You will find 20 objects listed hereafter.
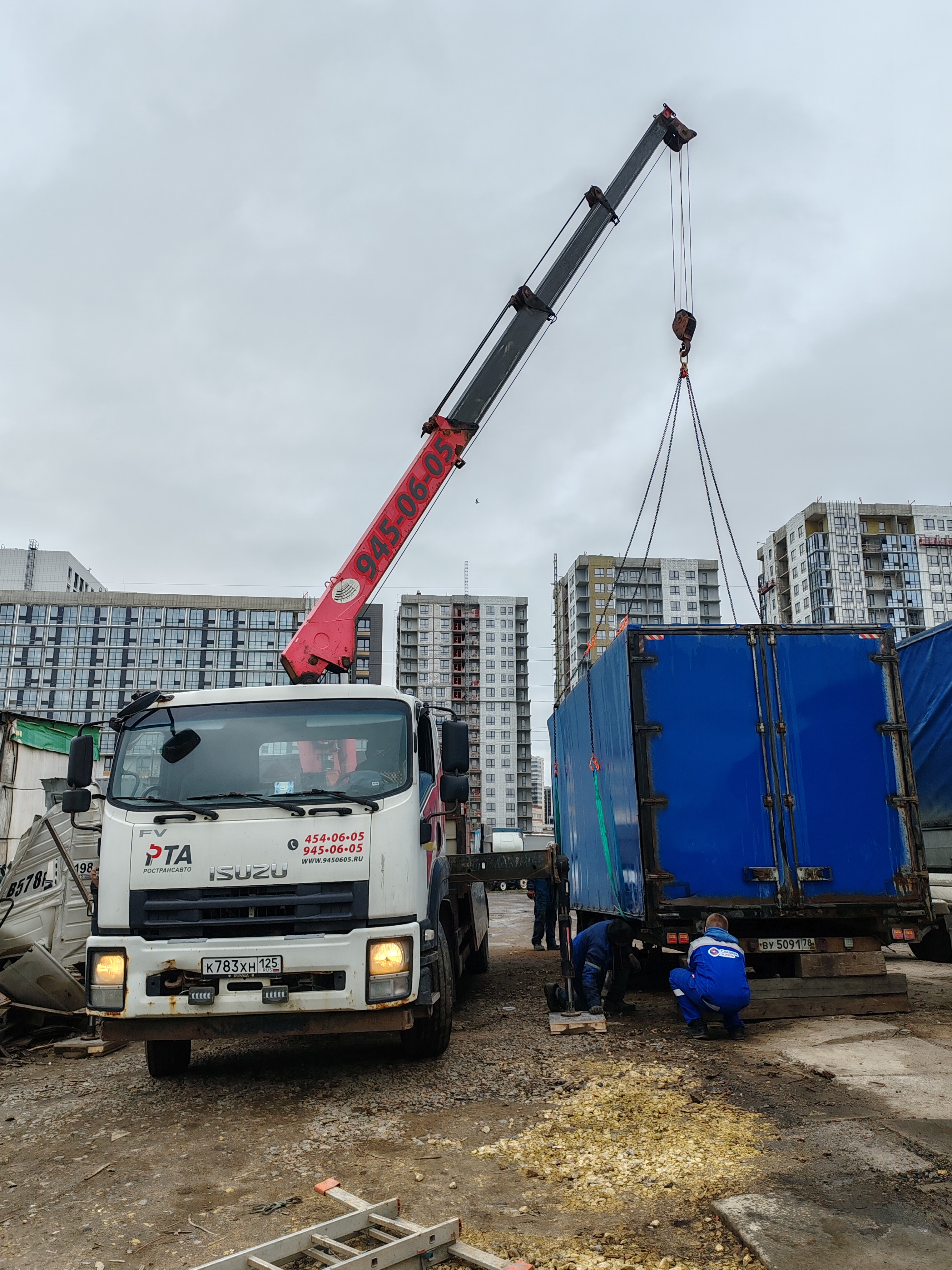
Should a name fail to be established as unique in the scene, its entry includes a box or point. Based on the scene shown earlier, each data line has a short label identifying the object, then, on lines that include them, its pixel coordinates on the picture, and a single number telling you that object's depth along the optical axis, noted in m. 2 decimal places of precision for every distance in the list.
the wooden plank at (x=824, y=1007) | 7.75
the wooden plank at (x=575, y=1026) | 7.58
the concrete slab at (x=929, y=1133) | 4.43
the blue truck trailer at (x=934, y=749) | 9.59
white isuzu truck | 5.48
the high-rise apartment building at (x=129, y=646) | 118.94
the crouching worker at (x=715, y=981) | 7.05
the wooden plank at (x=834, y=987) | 7.81
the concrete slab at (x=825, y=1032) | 7.02
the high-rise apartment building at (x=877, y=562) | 93.75
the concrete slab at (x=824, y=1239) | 3.30
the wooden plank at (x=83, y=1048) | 7.65
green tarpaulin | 16.52
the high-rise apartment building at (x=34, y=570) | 122.94
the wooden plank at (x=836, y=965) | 7.89
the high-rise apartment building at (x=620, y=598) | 117.19
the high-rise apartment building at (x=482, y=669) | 118.69
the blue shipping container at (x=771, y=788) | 7.72
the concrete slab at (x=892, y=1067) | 5.33
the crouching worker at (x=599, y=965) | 8.25
